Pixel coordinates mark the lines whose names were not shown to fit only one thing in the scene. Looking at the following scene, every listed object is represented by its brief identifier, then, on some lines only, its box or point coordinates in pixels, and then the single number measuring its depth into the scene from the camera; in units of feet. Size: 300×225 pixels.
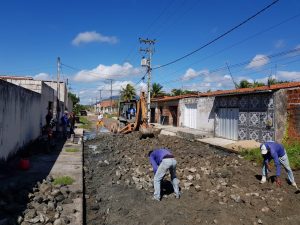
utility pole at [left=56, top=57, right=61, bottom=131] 62.68
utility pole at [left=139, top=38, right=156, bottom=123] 74.11
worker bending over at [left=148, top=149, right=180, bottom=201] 18.13
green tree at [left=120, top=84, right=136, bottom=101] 146.39
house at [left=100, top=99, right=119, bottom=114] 203.49
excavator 44.72
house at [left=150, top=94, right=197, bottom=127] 75.93
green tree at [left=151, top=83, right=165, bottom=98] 125.65
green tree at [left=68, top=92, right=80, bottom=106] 170.78
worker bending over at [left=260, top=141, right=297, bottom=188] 20.64
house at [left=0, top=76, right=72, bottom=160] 23.62
